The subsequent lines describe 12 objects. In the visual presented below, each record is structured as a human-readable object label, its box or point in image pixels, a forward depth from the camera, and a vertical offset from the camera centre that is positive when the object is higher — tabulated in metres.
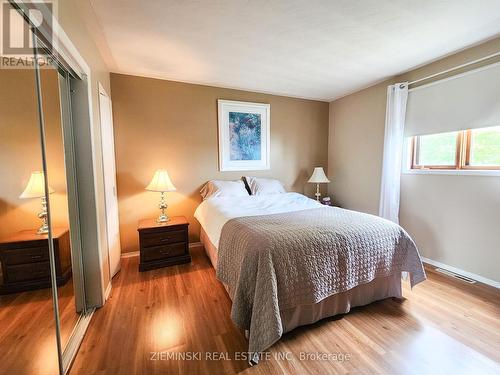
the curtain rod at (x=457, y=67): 2.12 +1.06
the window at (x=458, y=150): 2.25 +0.19
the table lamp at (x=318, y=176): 3.78 -0.17
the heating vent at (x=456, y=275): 2.31 -1.19
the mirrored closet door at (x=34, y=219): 1.12 -0.31
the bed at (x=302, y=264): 1.42 -0.72
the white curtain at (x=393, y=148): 2.85 +0.24
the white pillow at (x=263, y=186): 3.37 -0.30
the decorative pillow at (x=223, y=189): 3.12 -0.33
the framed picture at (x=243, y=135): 3.40 +0.50
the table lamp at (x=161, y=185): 2.73 -0.23
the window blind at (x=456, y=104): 2.13 +0.68
